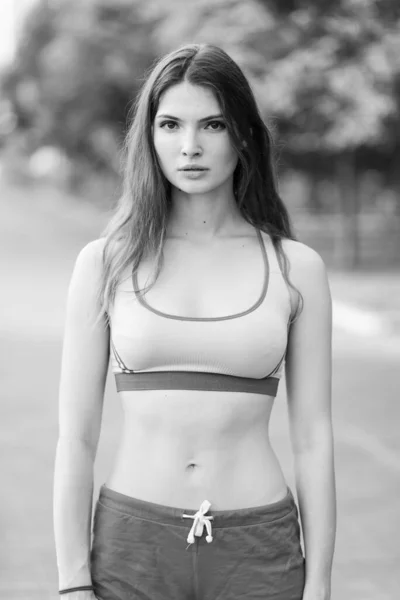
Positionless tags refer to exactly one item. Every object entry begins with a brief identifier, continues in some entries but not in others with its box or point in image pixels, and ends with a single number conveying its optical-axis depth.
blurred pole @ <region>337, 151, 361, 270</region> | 22.12
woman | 1.92
